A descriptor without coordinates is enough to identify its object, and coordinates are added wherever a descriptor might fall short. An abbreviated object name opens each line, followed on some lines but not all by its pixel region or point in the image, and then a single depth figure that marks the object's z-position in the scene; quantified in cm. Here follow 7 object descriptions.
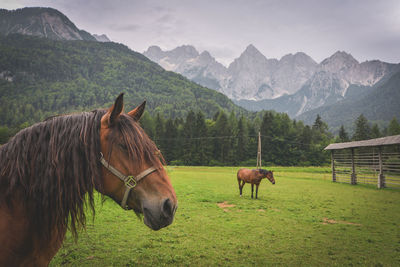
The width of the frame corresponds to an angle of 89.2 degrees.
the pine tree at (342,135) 7259
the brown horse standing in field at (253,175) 1301
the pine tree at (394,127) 6291
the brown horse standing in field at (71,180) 175
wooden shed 1798
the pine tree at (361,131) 6844
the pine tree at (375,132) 6846
